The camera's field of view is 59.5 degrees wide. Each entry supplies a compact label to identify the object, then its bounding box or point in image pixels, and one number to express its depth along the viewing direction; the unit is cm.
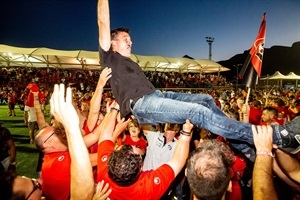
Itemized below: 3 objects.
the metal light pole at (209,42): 6066
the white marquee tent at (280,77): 3910
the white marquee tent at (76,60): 1989
